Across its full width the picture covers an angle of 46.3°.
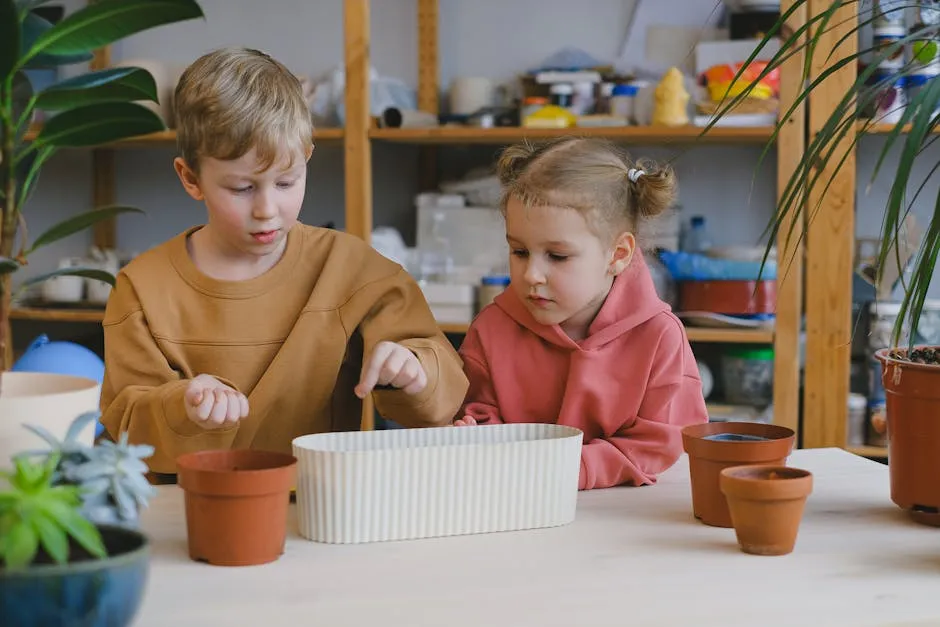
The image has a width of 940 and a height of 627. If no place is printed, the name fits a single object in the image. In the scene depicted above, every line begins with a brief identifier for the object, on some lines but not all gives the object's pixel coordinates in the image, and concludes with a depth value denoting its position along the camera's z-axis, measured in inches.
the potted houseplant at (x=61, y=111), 31.3
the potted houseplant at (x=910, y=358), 37.3
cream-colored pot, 33.3
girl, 53.1
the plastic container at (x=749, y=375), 111.0
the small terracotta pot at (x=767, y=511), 37.1
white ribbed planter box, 37.8
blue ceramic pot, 25.0
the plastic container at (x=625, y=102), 109.5
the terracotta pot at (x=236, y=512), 35.1
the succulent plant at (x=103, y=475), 29.9
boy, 53.0
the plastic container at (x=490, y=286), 109.7
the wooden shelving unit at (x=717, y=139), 105.4
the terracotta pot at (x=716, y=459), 41.5
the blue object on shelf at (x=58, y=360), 83.5
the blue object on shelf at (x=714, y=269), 108.3
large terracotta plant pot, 41.4
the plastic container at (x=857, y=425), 109.7
